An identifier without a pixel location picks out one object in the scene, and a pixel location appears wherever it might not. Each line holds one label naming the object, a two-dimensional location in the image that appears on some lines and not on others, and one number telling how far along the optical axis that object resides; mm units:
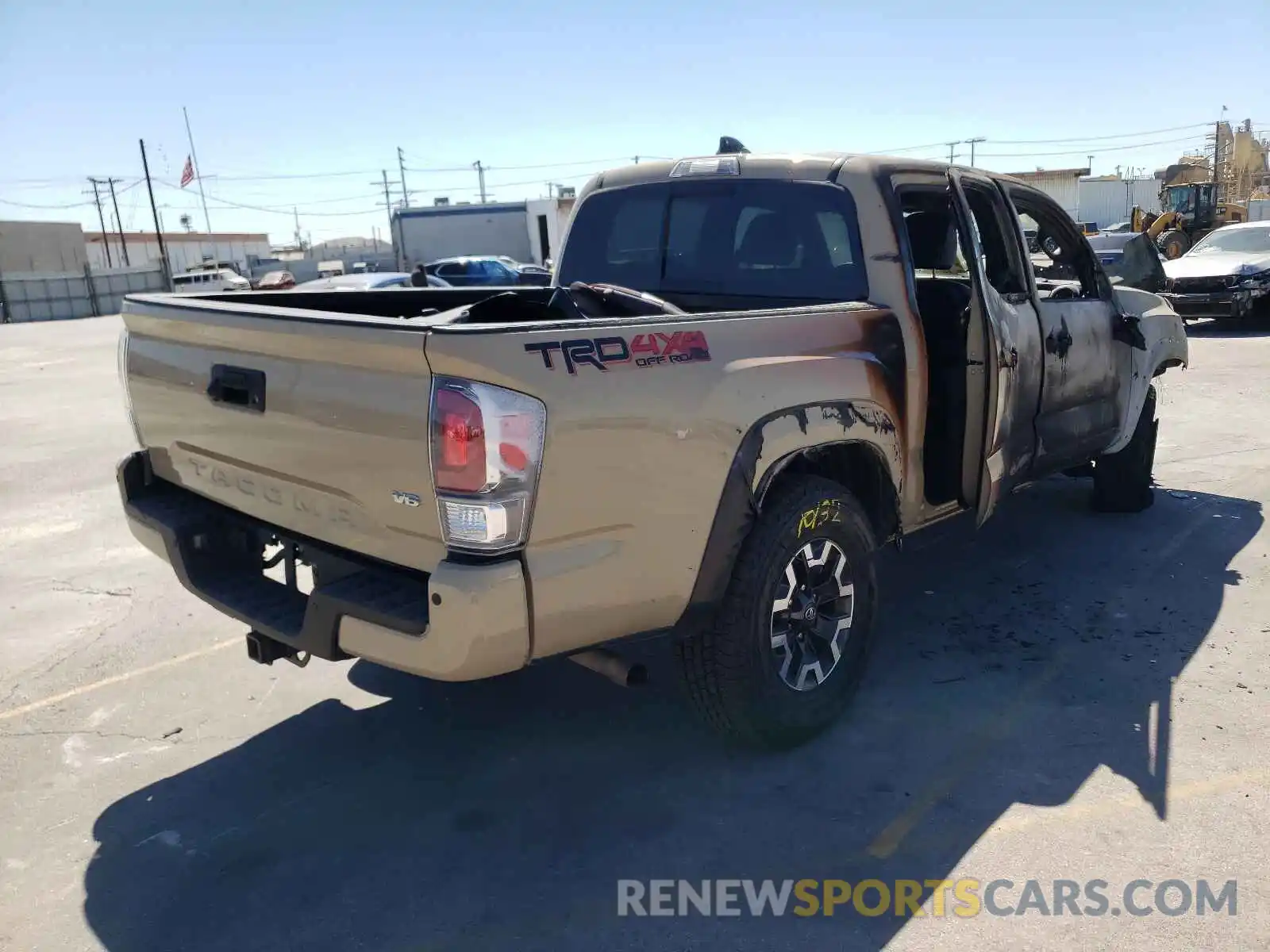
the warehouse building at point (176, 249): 82688
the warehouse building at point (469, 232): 46312
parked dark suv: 29844
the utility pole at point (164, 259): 48000
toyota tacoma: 2564
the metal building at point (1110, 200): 65562
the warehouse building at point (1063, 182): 57712
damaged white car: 15180
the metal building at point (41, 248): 57594
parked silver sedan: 22606
